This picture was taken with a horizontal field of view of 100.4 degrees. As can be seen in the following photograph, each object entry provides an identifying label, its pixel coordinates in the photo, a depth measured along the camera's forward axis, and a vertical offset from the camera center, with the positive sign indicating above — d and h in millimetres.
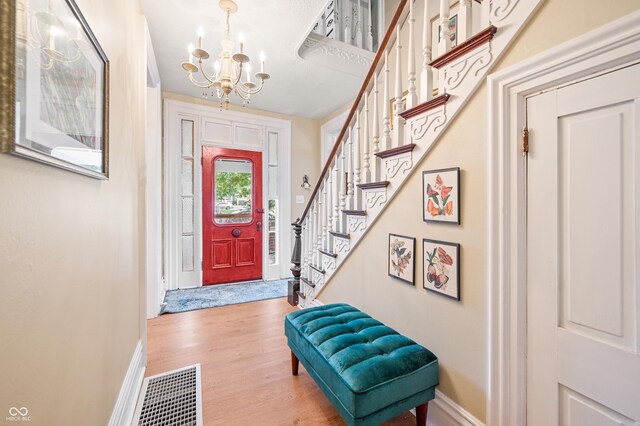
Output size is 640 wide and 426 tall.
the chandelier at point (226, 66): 2035 +1186
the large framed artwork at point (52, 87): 526 +330
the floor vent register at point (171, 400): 1518 -1175
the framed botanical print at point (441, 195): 1318 +94
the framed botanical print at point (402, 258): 1585 -275
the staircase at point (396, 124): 1198 +557
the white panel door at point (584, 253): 853 -141
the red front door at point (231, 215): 4012 -28
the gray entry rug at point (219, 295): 3209 -1105
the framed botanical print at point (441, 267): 1325 -284
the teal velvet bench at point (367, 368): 1202 -757
